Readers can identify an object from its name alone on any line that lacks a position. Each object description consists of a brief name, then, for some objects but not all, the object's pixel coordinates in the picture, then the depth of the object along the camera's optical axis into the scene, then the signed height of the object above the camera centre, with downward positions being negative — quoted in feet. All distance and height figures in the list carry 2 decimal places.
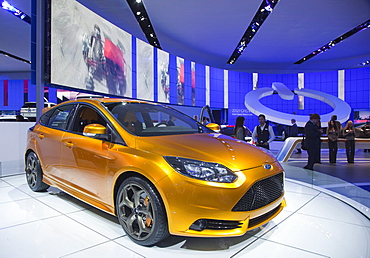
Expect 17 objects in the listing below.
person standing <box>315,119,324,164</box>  23.24 -2.77
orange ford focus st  6.03 -1.20
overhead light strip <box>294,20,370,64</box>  41.22 +16.66
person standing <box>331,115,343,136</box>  24.73 +0.09
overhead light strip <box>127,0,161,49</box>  32.81 +15.87
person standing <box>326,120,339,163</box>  24.41 -1.15
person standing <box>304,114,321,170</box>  19.40 -0.77
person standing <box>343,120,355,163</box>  24.91 -1.34
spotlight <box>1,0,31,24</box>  28.26 +13.51
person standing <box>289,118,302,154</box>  34.43 -0.54
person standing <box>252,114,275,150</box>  18.25 -0.46
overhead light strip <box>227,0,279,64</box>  33.86 +16.39
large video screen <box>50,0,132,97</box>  21.93 +7.98
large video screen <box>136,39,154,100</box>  39.32 +9.10
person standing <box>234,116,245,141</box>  17.42 -0.13
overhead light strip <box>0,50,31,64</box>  46.42 +13.54
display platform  6.59 -3.18
